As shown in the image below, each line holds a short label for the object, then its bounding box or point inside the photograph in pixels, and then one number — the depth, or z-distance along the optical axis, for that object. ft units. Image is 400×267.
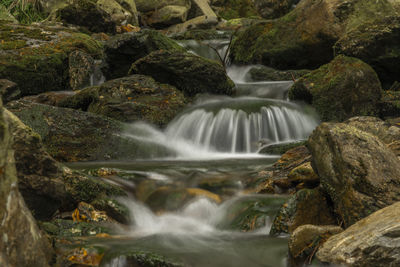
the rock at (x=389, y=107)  30.22
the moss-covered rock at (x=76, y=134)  23.90
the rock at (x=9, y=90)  29.55
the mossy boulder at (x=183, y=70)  34.24
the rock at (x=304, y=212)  12.01
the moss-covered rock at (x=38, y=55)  35.43
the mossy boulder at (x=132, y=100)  29.40
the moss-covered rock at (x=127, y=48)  38.58
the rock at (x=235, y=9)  99.25
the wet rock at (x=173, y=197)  15.80
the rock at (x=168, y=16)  80.94
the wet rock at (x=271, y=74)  40.42
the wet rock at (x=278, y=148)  25.80
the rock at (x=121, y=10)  70.49
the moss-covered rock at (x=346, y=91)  30.35
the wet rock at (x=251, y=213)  13.51
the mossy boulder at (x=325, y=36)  34.42
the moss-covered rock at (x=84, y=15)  55.62
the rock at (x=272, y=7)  98.48
